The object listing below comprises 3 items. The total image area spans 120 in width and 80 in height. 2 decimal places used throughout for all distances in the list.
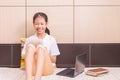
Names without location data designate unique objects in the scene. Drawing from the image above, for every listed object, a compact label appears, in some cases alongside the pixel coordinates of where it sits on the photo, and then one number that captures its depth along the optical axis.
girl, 1.63
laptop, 1.79
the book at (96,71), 1.83
